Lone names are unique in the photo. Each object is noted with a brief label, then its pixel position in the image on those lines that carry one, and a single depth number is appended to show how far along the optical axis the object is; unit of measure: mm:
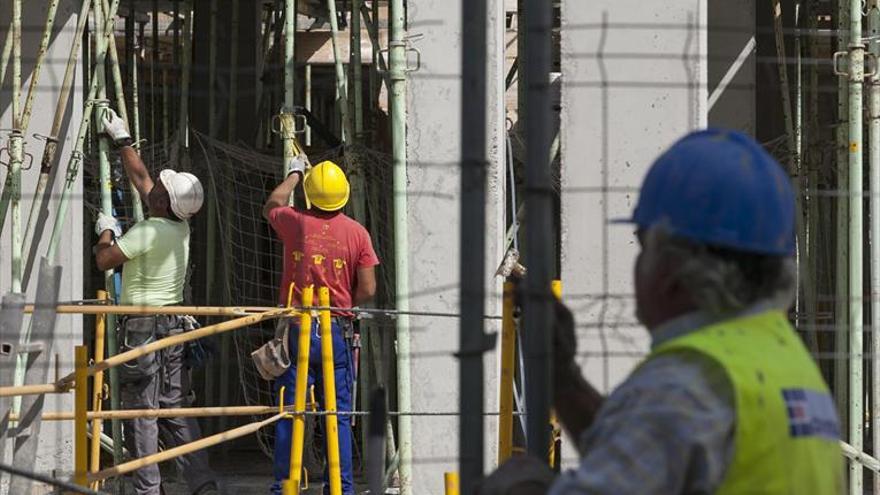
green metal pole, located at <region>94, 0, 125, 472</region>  17172
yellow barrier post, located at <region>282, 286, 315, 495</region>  13586
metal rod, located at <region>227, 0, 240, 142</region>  22375
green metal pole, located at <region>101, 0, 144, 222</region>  17656
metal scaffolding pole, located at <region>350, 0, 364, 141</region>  17953
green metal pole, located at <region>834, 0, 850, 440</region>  16250
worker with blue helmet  4012
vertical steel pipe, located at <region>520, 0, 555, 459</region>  5238
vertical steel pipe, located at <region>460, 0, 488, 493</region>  5457
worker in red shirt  15500
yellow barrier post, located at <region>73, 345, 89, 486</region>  11086
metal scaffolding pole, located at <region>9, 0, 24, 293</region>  16109
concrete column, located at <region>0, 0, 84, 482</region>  16812
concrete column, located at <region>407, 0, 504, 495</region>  15531
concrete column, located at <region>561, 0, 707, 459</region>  14859
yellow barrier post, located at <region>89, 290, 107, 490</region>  15055
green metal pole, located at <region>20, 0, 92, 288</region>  16656
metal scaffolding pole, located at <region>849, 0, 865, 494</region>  15234
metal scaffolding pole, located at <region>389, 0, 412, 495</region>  15641
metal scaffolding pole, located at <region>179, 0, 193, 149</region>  20250
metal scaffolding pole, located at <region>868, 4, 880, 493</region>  15445
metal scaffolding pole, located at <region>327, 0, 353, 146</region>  17562
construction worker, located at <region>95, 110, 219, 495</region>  15414
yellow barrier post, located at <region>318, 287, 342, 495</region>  13969
